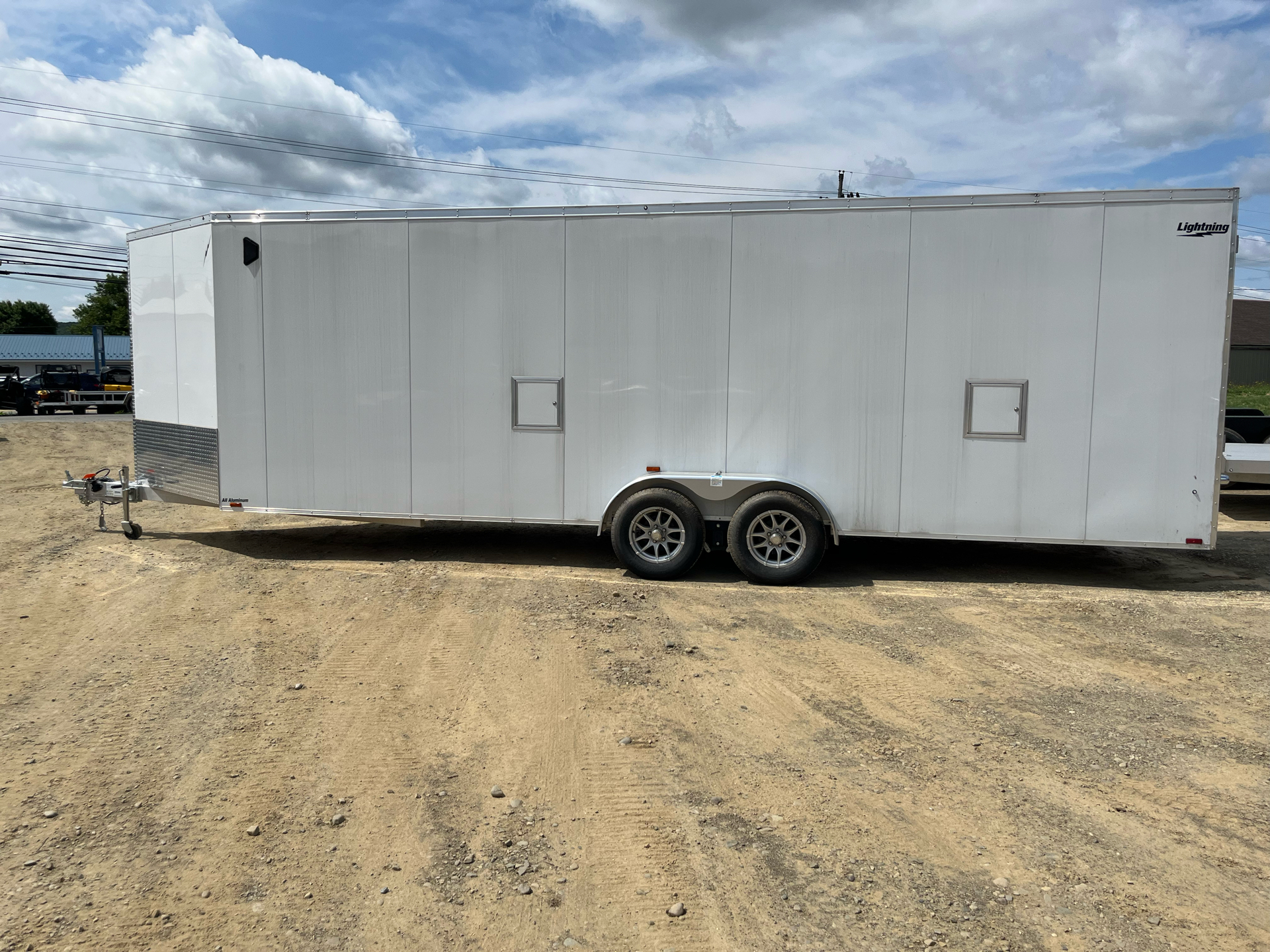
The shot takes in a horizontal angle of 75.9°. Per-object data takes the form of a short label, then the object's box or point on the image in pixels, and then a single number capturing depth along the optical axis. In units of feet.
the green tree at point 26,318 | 314.76
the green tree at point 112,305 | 280.72
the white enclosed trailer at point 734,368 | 23.47
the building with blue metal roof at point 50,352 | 209.97
